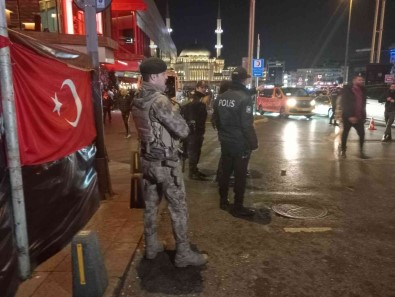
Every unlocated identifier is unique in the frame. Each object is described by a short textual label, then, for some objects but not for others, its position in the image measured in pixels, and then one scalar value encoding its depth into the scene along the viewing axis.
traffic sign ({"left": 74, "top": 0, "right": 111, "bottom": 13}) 5.46
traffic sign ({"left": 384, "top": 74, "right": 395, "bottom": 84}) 21.54
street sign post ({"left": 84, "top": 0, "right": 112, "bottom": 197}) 5.52
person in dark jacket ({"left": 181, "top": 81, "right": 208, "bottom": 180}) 7.38
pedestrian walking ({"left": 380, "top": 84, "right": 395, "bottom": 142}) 11.54
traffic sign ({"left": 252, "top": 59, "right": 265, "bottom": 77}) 20.44
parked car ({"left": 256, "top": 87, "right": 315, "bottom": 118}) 20.67
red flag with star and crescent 3.42
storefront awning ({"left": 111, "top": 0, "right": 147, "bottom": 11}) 20.65
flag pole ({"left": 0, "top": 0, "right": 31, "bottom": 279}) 3.08
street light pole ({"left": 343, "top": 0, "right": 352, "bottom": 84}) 28.82
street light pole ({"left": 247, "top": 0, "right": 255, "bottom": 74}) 19.45
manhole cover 5.35
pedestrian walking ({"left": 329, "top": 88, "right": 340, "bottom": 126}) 16.77
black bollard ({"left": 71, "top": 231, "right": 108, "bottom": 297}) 2.98
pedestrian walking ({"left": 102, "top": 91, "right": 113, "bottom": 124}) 18.92
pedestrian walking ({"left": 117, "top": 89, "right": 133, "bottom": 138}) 13.12
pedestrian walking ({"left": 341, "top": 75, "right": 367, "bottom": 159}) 9.14
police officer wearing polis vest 5.28
